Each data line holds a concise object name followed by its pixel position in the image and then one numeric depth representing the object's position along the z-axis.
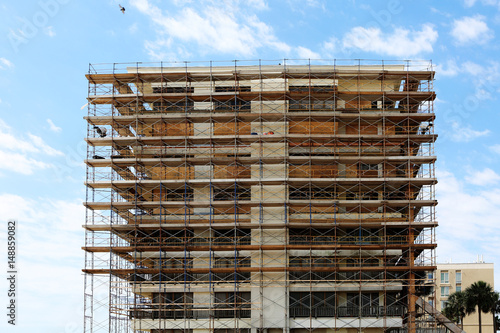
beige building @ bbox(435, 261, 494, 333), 90.56
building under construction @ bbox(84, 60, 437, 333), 44.94
